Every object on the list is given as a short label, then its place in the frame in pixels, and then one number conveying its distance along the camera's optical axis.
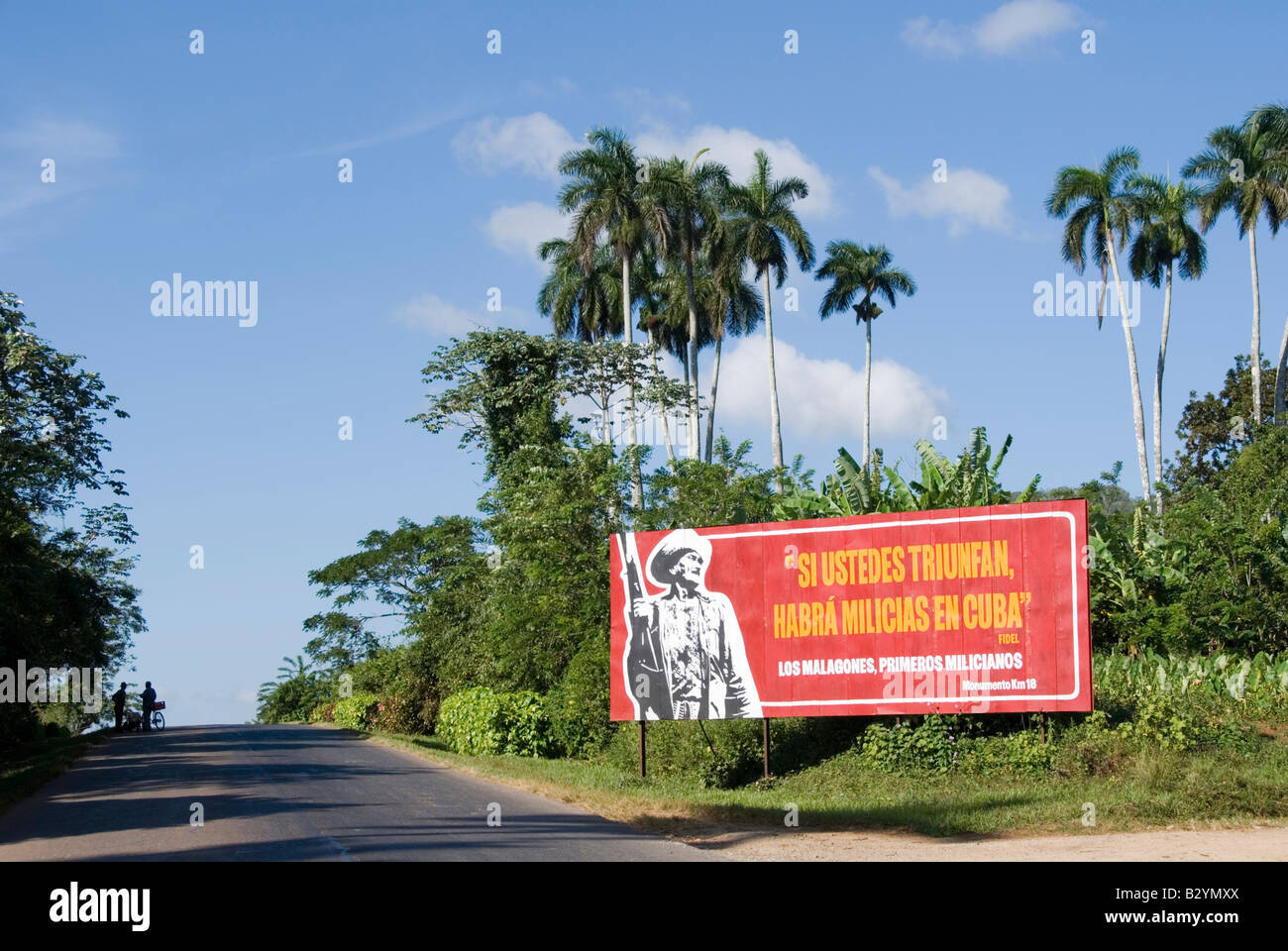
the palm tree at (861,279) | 61.78
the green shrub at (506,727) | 26.64
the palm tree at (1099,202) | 49.09
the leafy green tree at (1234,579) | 23.64
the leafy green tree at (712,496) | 24.67
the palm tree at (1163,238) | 49.38
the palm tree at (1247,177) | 48.19
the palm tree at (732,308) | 57.09
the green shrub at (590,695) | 24.17
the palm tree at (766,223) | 53.50
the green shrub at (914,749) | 18.50
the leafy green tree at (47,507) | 26.39
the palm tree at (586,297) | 59.78
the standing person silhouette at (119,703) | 39.31
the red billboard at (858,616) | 17.52
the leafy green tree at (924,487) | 21.48
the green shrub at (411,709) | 36.34
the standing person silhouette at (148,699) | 41.38
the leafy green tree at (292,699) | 66.31
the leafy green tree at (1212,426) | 56.25
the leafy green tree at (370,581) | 53.47
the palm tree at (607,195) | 50.25
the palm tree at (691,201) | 51.31
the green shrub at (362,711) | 38.94
